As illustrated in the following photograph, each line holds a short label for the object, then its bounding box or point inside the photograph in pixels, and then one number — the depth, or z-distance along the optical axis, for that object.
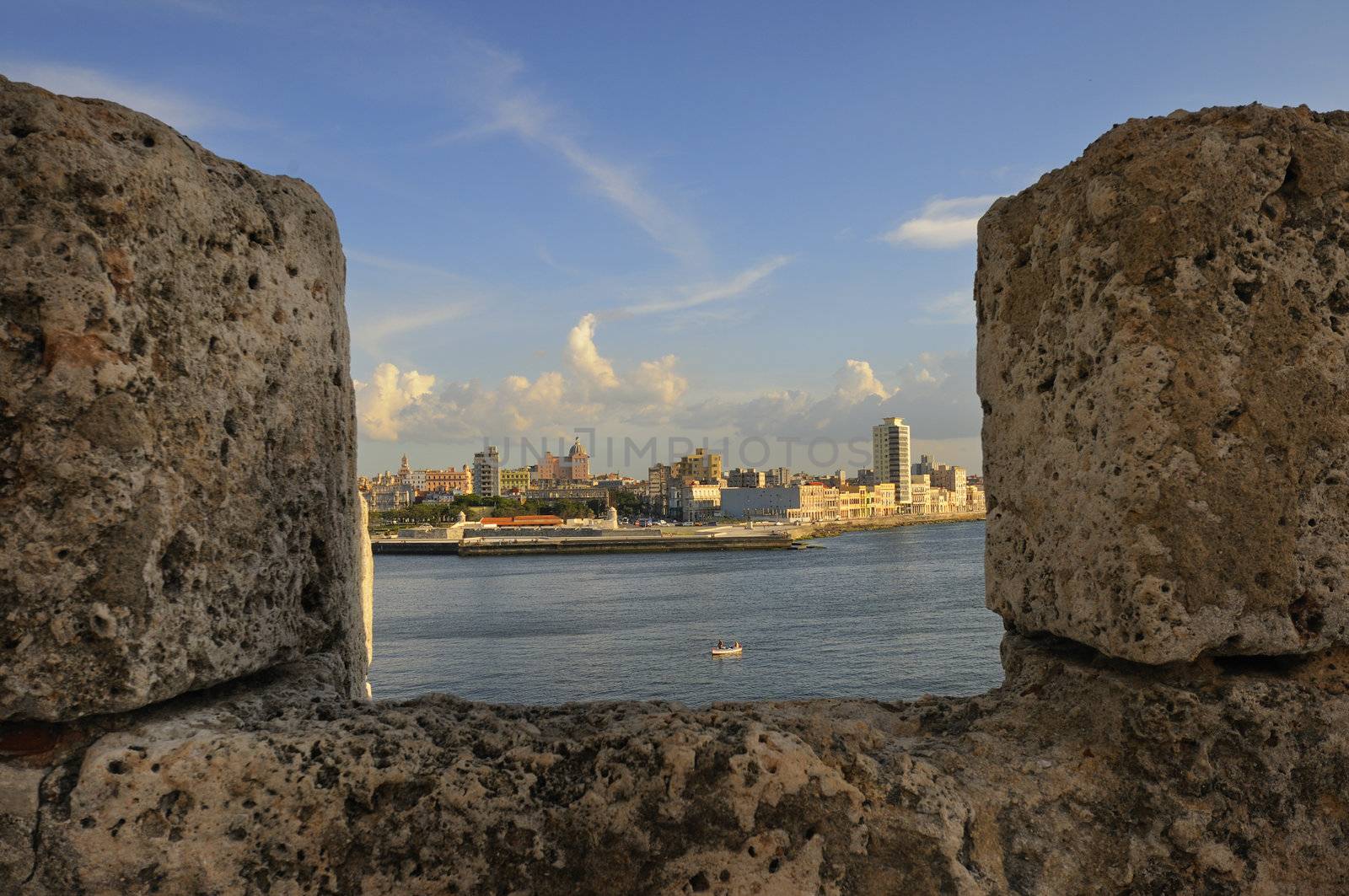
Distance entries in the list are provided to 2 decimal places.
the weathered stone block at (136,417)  2.04
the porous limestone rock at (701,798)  2.04
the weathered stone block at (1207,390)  2.30
